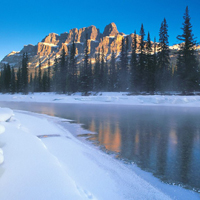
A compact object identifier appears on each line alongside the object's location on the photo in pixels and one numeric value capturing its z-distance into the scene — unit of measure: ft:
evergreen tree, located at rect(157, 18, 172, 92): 97.04
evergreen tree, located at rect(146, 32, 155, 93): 97.45
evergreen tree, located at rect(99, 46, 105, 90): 155.00
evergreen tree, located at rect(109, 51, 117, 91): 156.15
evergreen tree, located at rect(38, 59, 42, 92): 191.60
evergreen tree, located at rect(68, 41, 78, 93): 125.59
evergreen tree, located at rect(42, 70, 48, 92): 187.18
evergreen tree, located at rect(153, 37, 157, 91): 98.73
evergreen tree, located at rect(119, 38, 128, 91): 134.12
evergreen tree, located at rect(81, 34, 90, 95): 117.66
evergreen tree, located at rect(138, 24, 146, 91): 102.22
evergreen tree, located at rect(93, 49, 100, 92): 151.88
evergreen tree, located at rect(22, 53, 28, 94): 166.79
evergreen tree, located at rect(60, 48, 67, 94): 132.36
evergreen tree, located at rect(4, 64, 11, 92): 185.73
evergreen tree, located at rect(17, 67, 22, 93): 170.36
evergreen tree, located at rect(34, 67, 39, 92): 204.21
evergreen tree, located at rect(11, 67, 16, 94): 176.43
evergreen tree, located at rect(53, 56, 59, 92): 149.30
